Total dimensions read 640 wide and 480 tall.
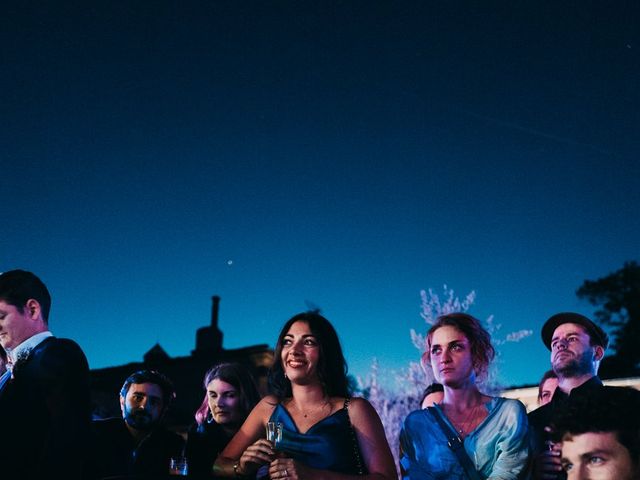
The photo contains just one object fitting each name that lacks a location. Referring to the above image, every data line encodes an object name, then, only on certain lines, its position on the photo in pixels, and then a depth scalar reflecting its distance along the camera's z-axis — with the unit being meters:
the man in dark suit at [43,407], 3.87
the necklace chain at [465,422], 3.95
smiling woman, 3.53
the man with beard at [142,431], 5.47
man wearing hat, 4.95
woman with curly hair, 3.77
